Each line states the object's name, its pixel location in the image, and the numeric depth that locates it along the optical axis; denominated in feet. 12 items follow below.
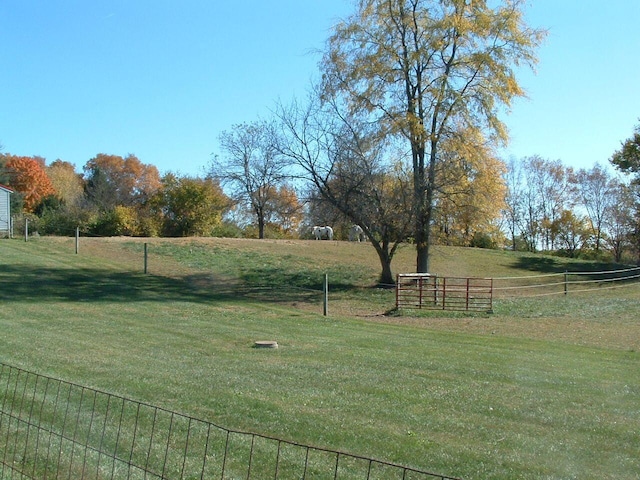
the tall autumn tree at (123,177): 283.63
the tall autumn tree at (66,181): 261.24
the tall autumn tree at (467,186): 106.93
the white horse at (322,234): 202.90
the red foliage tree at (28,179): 242.17
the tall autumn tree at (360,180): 106.42
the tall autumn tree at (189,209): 184.03
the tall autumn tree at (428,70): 107.34
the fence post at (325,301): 76.69
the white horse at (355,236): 191.42
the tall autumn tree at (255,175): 111.55
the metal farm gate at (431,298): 91.35
